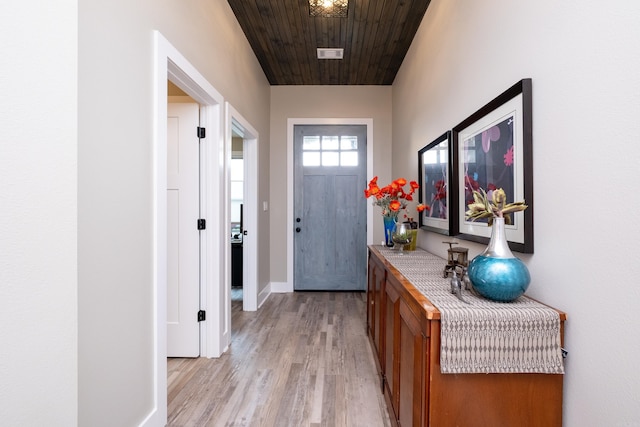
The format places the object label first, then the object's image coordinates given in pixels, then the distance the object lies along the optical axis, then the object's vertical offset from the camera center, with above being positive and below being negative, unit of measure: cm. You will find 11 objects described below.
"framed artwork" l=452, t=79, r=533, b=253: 124 +26
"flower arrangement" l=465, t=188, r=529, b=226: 111 +2
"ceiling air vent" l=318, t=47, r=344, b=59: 344 +175
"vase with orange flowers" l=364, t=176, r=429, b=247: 254 +11
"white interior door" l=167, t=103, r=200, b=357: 247 +1
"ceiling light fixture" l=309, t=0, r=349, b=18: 265 +174
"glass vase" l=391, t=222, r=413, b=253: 245 -17
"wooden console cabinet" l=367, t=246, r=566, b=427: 100 -57
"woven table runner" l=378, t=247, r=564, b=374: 99 -40
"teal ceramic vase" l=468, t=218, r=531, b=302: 106 -20
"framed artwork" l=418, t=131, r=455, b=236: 212 +23
